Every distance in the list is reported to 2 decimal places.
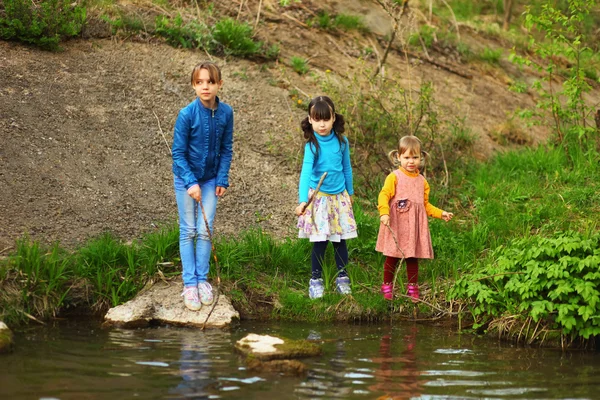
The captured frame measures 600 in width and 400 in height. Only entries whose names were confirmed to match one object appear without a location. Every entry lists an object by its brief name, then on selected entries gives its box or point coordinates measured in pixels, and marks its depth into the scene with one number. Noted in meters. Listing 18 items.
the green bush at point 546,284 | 6.02
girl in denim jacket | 6.41
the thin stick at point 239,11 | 11.35
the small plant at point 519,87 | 9.73
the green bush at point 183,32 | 10.79
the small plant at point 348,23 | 12.28
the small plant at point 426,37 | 12.42
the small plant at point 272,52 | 11.21
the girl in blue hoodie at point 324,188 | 6.86
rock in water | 5.19
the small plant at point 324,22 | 12.19
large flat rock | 6.48
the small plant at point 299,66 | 11.11
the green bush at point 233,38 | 10.92
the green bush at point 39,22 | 9.79
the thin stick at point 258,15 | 11.21
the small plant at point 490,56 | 12.70
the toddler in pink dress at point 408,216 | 7.03
